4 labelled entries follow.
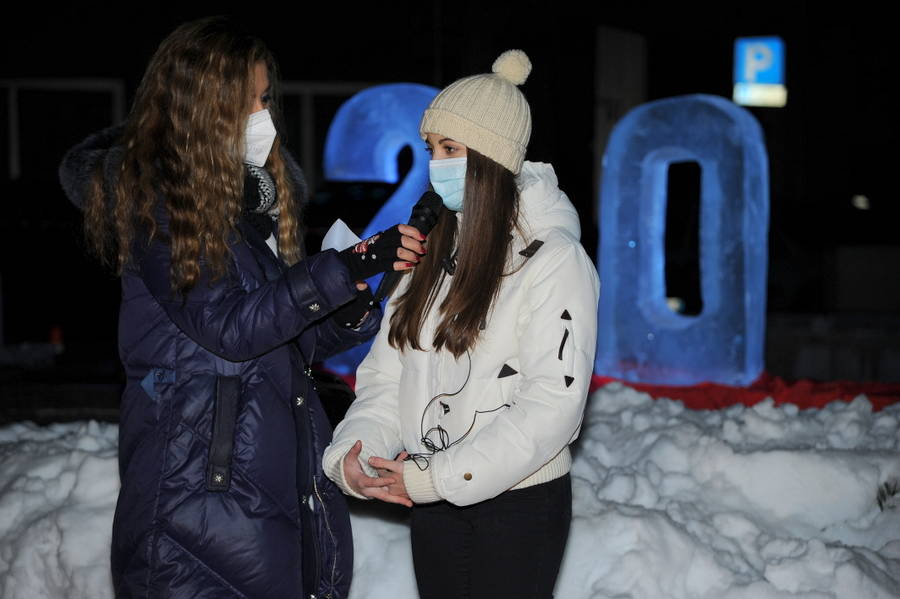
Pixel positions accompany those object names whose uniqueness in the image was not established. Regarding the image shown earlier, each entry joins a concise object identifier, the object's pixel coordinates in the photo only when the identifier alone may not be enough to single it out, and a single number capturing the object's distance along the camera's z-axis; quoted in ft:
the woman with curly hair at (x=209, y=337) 7.96
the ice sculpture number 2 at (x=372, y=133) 23.38
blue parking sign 53.88
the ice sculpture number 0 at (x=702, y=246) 22.95
